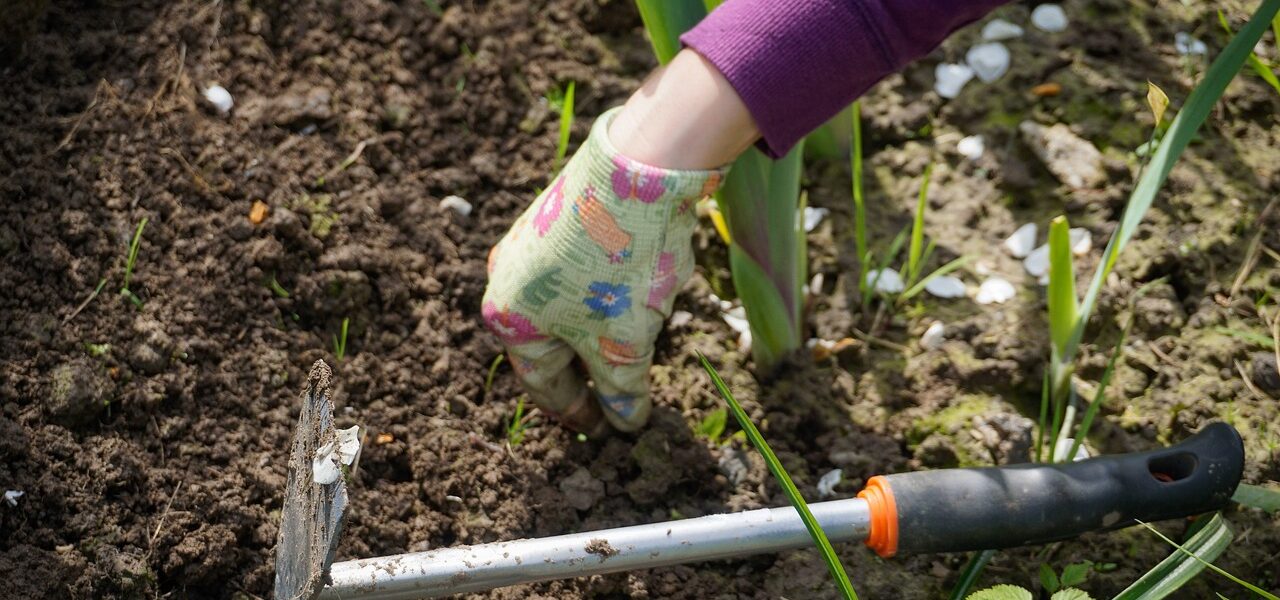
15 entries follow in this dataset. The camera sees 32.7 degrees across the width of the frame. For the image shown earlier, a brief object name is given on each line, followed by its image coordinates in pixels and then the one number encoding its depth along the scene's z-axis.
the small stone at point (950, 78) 1.00
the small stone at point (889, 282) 0.94
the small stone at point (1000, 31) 1.02
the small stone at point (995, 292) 0.94
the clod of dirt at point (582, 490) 0.86
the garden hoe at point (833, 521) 0.75
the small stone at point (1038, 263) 0.94
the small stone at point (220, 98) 0.92
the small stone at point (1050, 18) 1.02
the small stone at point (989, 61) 1.01
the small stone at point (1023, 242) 0.95
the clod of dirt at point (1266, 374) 0.89
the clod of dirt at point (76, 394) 0.82
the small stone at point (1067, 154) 0.96
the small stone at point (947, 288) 0.94
